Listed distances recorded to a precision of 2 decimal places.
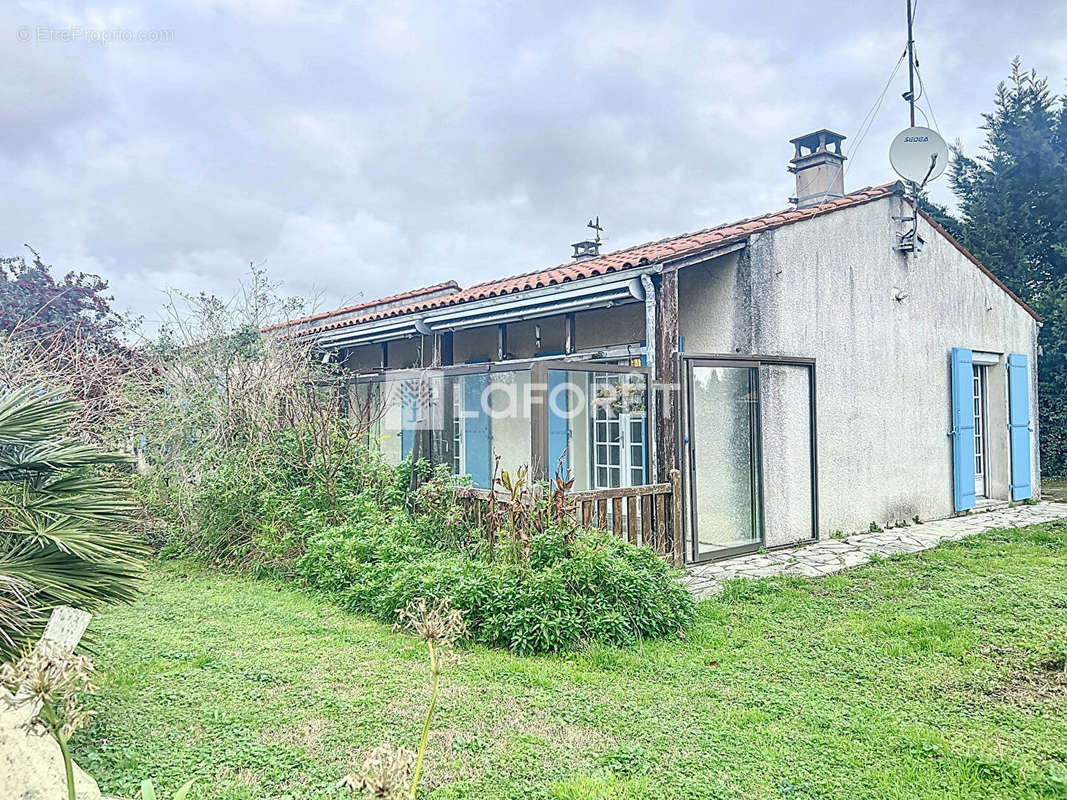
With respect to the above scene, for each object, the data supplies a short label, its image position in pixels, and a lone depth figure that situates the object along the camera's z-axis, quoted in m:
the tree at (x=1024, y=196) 18.75
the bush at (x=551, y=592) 4.69
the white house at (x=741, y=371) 7.06
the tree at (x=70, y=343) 7.95
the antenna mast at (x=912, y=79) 9.29
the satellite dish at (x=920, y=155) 9.09
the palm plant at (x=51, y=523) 3.06
